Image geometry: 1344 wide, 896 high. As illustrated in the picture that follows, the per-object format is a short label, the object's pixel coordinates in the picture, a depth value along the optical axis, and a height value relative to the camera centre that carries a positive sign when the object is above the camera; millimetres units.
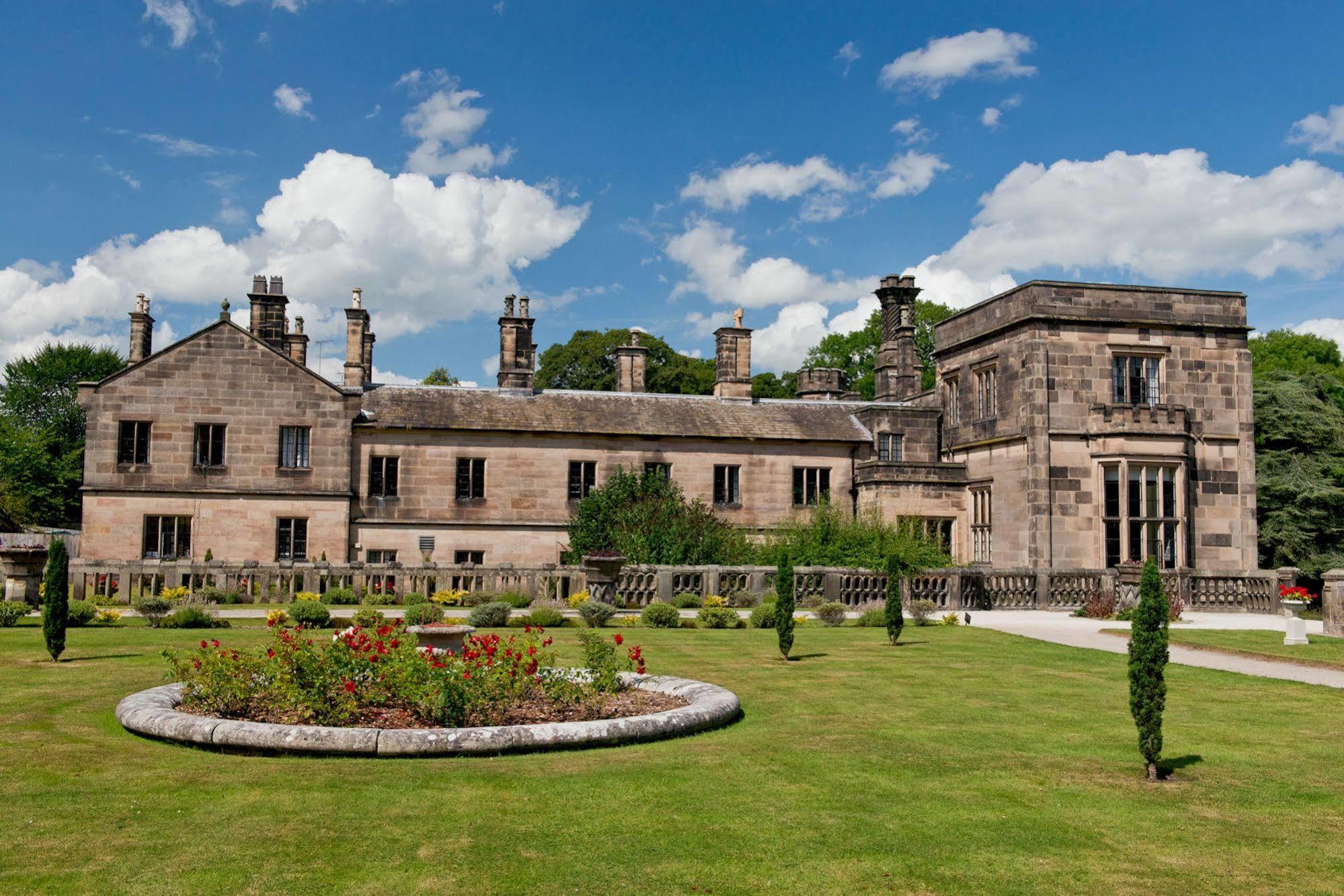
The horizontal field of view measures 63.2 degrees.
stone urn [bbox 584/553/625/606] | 27172 -1313
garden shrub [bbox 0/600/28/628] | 21688 -2075
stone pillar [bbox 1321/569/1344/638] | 23062 -1374
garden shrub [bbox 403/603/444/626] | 21688 -1930
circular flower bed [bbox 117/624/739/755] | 10625 -2039
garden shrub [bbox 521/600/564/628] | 23609 -2120
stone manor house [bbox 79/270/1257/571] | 33531 +2456
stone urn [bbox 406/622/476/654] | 15109 -1636
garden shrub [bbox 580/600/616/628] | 23828 -2013
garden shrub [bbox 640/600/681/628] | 24234 -2065
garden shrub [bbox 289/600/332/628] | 21812 -1972
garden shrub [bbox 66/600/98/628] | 21516 -2024
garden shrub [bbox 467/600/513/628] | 22891 -2024
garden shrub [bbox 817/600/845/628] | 25047 -1992
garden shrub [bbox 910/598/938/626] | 25828 -1921
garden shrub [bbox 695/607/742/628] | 24156 -2072
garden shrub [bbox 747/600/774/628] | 24500 -2078
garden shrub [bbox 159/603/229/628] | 21422 -2099
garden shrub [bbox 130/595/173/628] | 22000 -1963
